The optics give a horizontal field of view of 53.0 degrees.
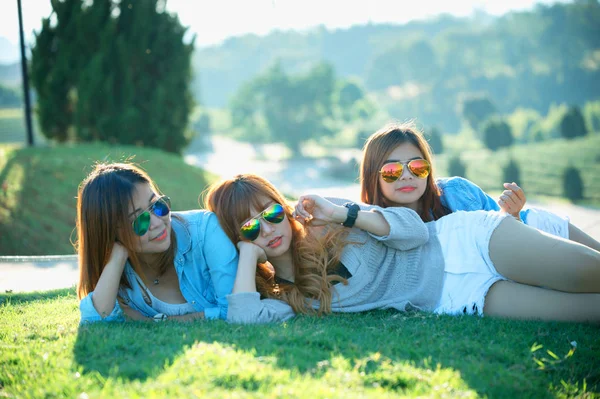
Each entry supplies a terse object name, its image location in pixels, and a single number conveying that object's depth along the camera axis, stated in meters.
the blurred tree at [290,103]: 34.34
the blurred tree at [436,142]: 25.49
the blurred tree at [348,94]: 35.75
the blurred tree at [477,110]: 34.88
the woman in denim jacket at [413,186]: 4.55
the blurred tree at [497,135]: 24.20
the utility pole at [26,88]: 11.95
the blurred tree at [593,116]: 30.10
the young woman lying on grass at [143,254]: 3.76
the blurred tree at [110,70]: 12.25
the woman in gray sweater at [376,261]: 3.79
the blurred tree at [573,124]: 23.23
